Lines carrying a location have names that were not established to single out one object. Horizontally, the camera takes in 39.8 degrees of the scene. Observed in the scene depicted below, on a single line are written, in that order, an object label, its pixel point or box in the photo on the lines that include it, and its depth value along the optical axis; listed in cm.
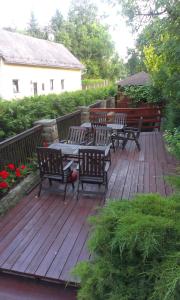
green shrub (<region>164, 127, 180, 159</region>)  353
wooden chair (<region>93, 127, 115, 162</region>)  584
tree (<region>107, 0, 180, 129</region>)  549
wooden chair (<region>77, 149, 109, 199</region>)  394
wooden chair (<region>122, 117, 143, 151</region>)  682
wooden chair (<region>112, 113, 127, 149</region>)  751
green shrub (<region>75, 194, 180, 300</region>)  131
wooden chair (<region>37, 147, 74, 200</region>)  402
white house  1550
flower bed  378
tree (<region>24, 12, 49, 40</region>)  4301
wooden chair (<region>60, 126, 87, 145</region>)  586
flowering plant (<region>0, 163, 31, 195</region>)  381
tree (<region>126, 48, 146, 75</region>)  2972
